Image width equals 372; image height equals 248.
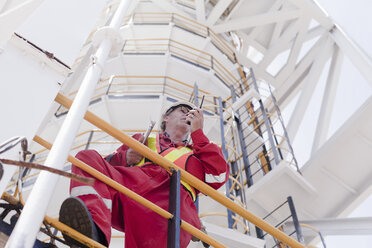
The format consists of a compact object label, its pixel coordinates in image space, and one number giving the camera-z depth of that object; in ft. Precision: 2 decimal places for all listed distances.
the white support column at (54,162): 3.23
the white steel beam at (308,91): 28.76
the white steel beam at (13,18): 4.86
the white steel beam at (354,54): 23.02
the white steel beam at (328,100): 26.86
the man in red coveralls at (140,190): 5.76
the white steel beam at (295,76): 36.13
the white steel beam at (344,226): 17.76
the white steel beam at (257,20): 34.17
